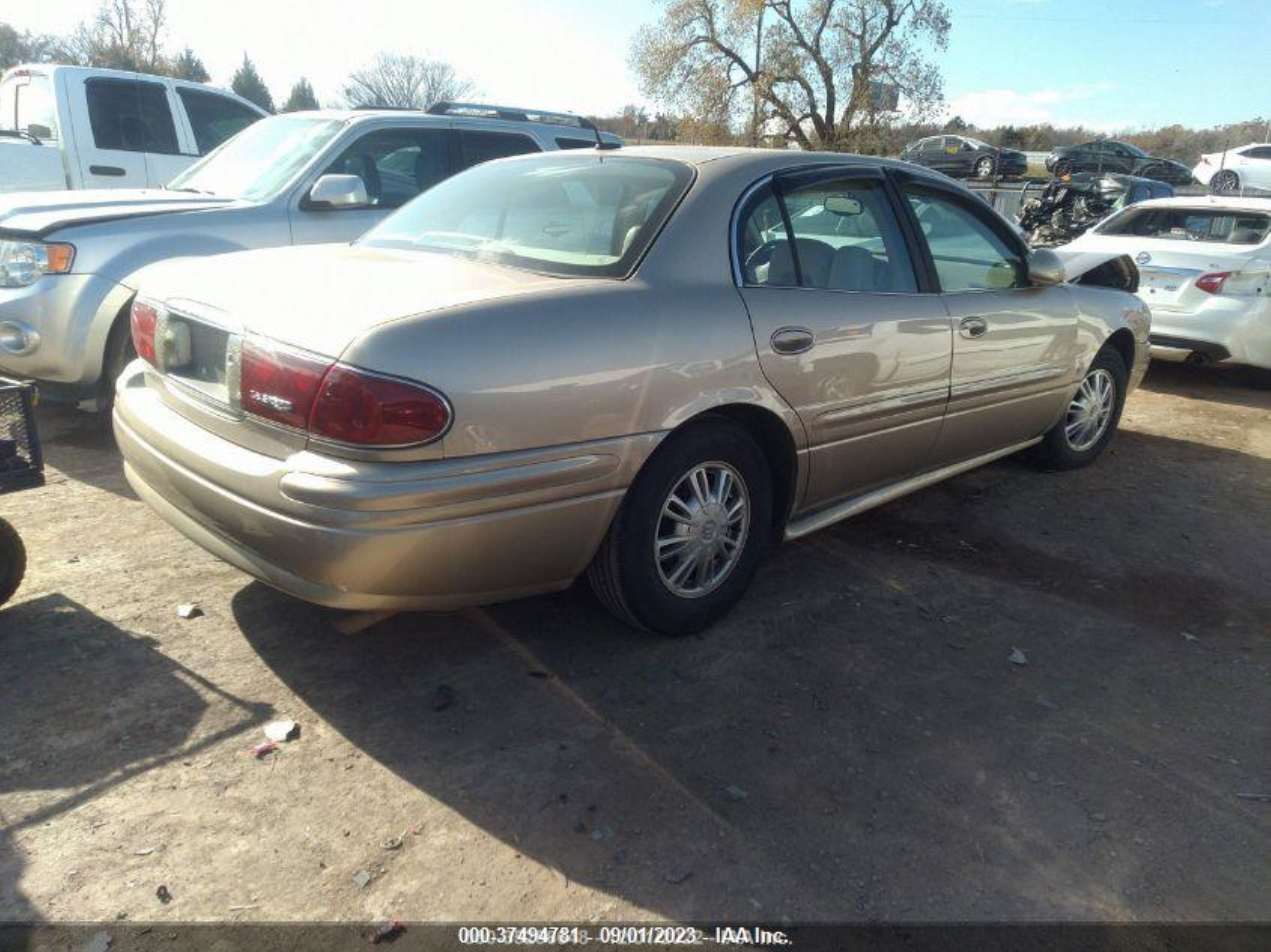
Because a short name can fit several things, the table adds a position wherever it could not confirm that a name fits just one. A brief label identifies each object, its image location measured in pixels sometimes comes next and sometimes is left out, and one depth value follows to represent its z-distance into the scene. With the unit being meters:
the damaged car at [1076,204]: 15.05
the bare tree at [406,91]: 50.78
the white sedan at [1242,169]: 22.25
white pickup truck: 7.80
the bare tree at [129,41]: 39.53
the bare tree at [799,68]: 27.84
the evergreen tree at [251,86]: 57.09
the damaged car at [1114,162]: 27.33
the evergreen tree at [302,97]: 62.35
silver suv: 4.76
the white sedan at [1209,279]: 7.29
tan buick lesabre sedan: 2.47
